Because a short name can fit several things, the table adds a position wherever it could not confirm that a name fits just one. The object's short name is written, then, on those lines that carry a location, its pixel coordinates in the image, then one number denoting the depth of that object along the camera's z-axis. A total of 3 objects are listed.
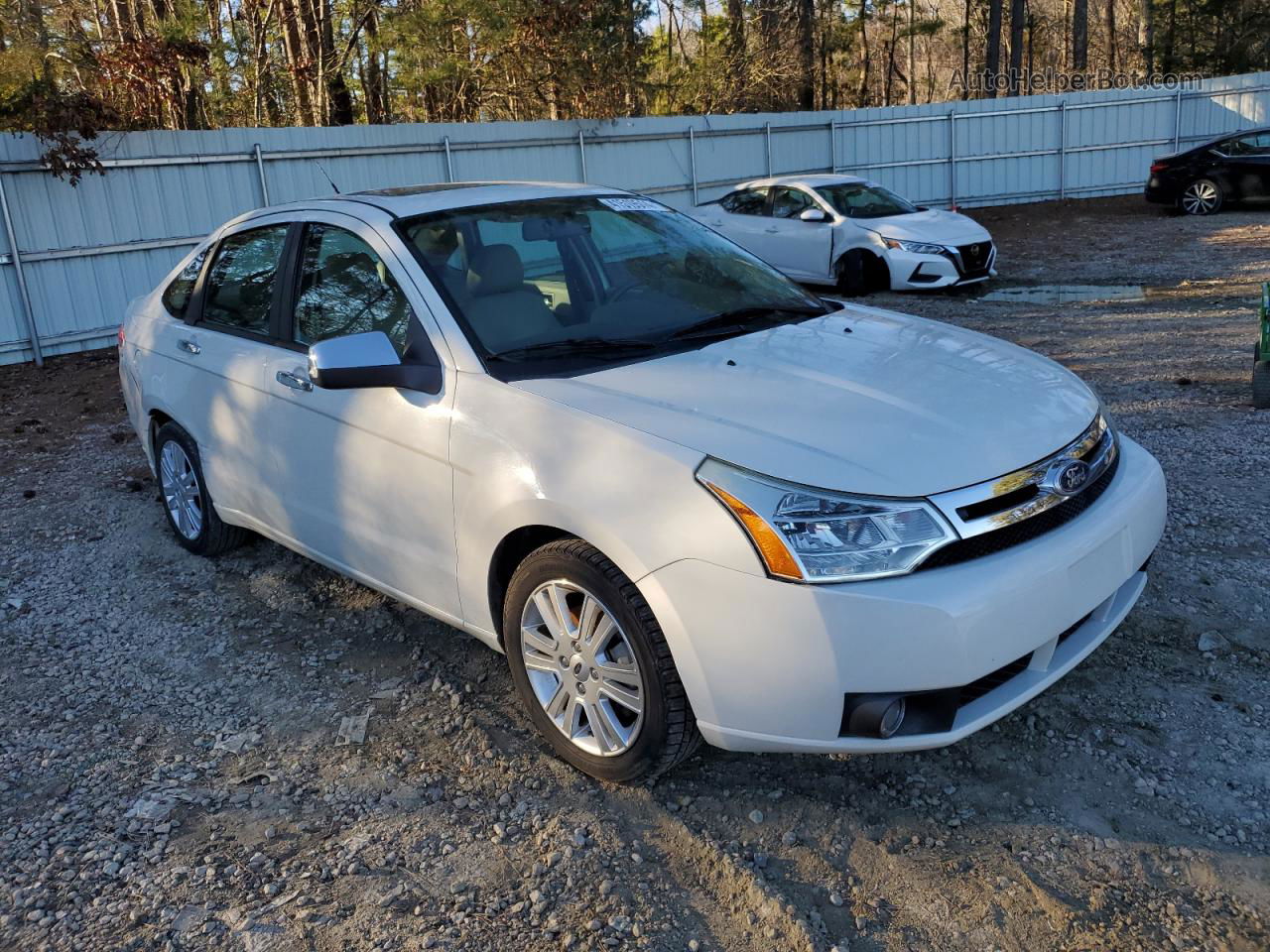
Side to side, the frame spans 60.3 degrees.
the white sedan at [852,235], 12.20
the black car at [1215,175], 17.98
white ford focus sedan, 2.69
